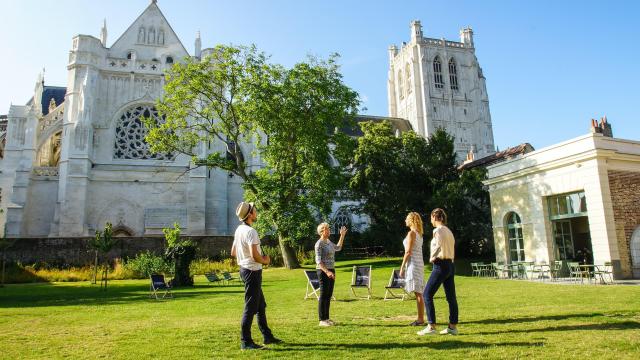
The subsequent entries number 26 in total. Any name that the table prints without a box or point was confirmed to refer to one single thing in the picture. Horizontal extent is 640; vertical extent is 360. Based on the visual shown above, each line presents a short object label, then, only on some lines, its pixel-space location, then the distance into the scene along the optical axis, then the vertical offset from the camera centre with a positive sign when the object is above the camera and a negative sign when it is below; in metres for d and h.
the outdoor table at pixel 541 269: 16.51 -0.75
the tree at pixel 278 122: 22.28 +6.92
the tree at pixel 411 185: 24.02 +3.83
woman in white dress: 6.56 -0.13
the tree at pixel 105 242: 18.03 +0.86
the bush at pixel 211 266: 23.25 -0.33
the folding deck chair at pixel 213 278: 16.53 -0.67
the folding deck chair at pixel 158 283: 12.30 -0.59
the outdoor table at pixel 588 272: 14.71 -0.81
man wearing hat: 5.43 -0.12
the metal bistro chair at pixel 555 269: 16.58 -0.73
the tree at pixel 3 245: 19.62 +0.94
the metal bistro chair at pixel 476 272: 19.19 -0.90
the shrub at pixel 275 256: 25.88 +0.11
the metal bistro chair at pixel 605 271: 14.74 -0.77
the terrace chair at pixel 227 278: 16.59 -0.69
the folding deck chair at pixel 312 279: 11.16 -0.56
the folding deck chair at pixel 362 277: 10.88 -0.54
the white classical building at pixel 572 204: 15.75 +1.73
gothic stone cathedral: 31.89 +7.48
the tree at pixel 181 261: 16.25 -0.02
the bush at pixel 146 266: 20.51 -0.18
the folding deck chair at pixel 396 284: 10.33 -0.70
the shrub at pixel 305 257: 26.46 +0.00
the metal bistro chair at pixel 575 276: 16.20 -1.02
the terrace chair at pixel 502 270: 17.83 -0.77
